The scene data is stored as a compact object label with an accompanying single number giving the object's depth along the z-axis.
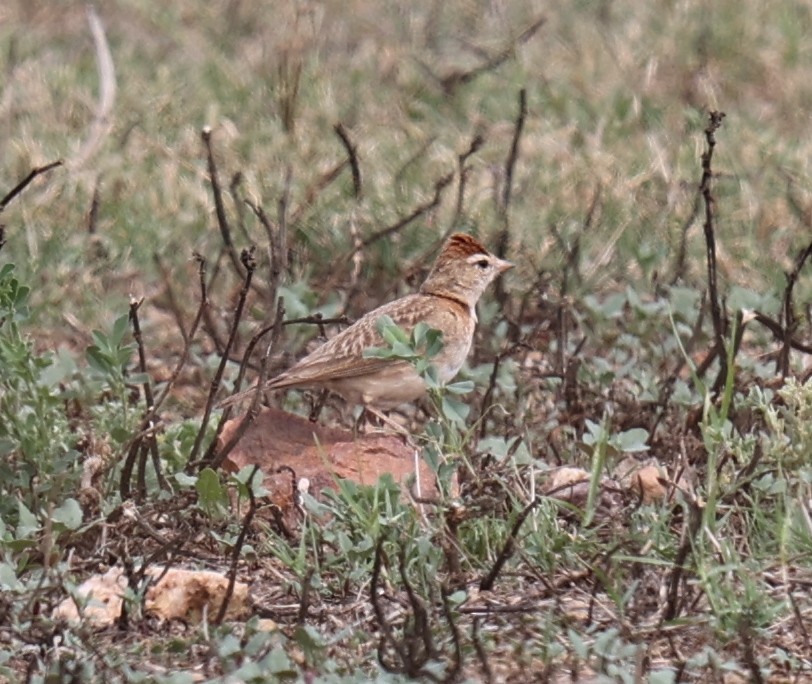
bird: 11.27
